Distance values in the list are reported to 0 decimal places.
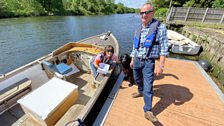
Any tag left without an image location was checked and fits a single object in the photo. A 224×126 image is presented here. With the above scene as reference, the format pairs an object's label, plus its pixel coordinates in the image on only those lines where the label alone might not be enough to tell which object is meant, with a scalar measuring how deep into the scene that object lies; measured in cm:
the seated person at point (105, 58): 204
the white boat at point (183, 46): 519
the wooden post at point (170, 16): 952
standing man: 124
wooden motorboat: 143
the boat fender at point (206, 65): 369
